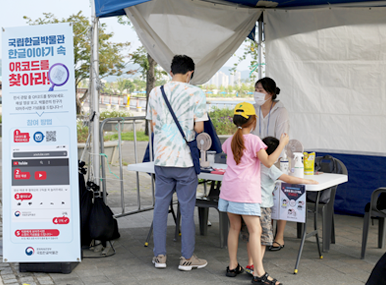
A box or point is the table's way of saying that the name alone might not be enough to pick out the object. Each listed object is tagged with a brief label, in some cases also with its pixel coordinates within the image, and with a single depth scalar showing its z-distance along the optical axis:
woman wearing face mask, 4.25
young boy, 3.37
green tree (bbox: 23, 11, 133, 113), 15.48
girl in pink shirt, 3.24
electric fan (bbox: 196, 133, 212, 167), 4.14
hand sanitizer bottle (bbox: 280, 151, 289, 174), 3.74
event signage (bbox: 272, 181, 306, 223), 3.51
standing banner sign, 3.51
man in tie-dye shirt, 3.56
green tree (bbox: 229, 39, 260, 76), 11.39
